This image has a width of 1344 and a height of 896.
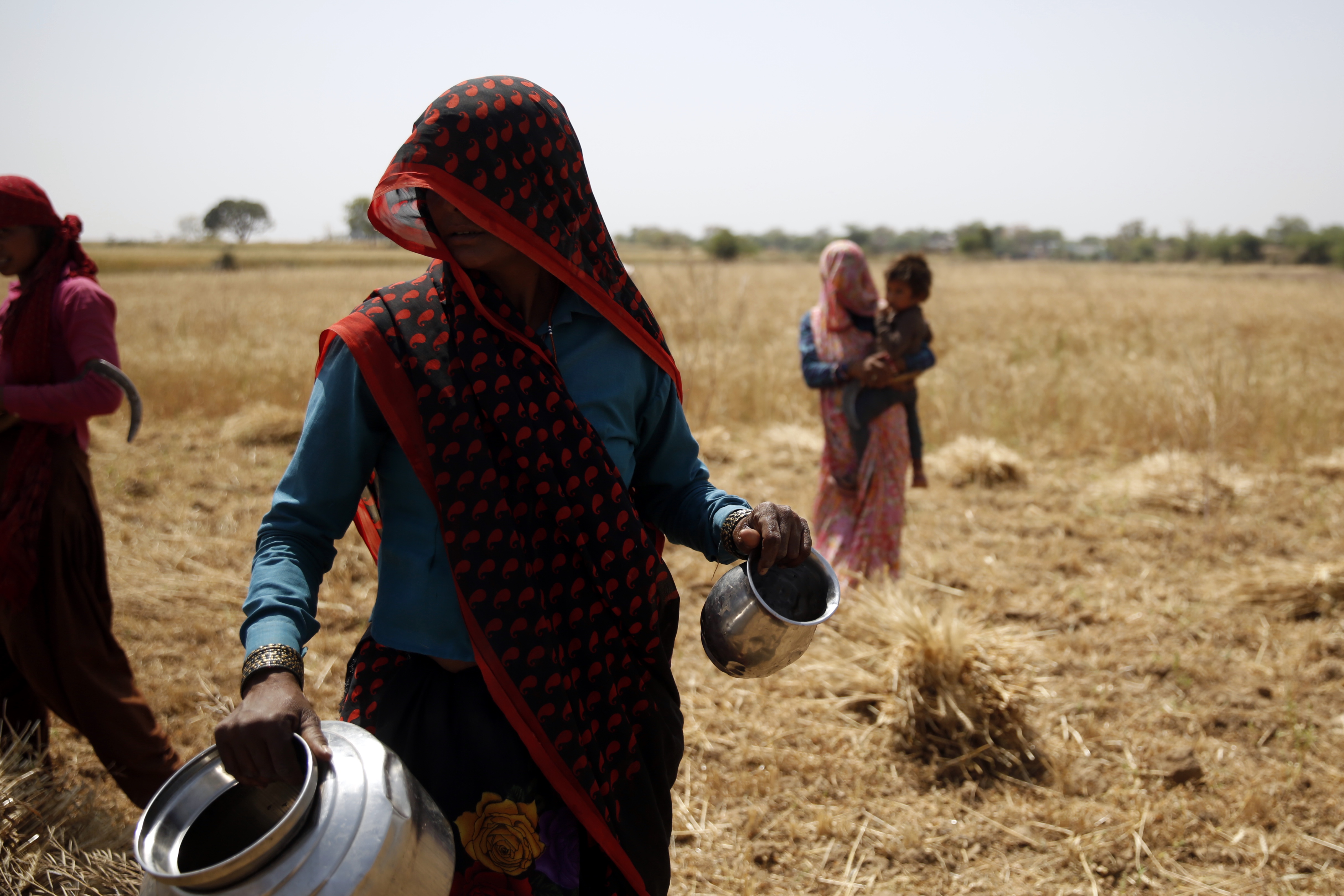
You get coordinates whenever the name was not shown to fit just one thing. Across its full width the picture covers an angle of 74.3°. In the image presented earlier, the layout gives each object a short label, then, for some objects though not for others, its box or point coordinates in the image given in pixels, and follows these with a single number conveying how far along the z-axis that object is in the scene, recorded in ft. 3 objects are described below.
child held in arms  14.19
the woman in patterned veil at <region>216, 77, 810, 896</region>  4.18
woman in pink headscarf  14.57
